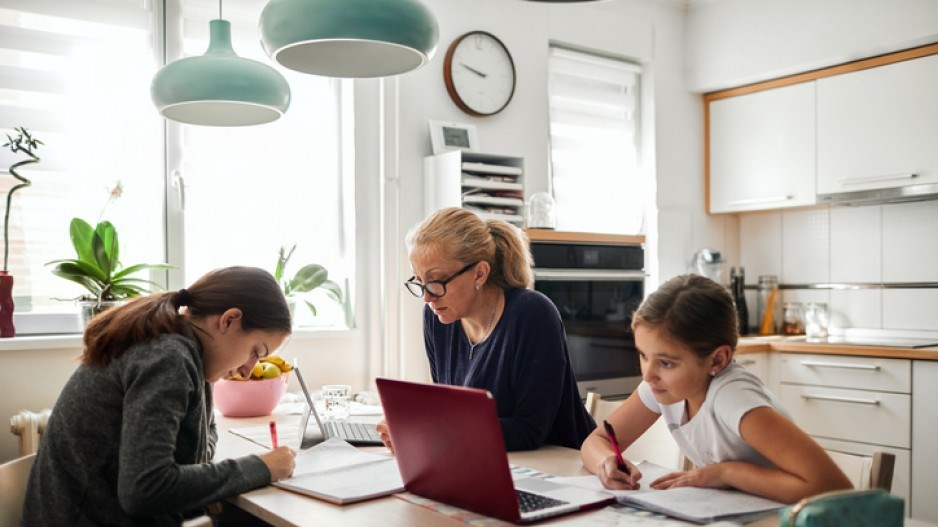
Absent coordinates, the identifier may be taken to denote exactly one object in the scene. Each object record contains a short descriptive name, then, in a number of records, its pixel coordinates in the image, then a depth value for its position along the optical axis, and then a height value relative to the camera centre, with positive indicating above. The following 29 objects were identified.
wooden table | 1.30 -0.42
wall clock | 3.52 +0.79
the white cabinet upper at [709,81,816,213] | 4.05 +0.53
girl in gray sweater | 1.38 -0.29
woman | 1.91 -0.18
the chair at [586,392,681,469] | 1.92 -0.47
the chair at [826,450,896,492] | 1.43 -0.39
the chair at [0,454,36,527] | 1.49 -0.42
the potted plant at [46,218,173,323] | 2.51 -0.03
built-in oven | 3.35 -0.20
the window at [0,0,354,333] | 2.73 +0.36
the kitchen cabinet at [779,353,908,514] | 3.39 -0.65
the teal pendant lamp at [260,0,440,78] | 1.64 +0.47
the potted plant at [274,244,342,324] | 3.03 -0.08
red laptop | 1.25 -0.33
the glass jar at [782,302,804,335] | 4.27 -0.35
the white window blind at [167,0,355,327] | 3.08 +0.29
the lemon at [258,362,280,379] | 2.42 -0.33
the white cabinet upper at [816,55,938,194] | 3.60 +0.56
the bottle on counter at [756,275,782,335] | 4.37 -0.29
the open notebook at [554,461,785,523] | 1.28 -0.41
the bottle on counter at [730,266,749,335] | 4.43 -0.24
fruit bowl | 2.38 -0.40
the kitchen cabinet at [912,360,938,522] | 3.30 -0.76
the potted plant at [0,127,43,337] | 2.54 +0.12
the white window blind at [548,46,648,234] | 4.07 +0.57
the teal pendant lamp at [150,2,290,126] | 2.02 +0.44
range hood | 3.58 +0.25
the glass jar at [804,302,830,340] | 4.09 -0.34
